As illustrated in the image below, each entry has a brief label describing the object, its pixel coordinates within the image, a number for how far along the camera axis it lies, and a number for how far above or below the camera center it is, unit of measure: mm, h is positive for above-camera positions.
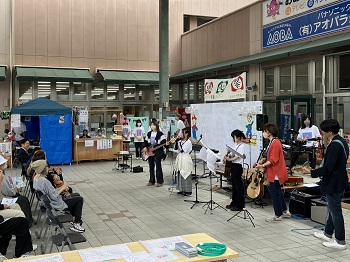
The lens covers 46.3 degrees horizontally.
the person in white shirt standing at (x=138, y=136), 17828 -529
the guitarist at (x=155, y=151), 11367 -758
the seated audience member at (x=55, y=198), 6535 -1217
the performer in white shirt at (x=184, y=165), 9906 -1003
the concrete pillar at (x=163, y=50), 18812 +3405
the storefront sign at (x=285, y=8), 13504 +4082
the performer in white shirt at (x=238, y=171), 8461 -991
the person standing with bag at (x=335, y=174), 6059 -773
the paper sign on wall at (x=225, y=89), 11859 +1095
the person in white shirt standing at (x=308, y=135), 12828 -377
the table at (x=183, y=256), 3798 -1257
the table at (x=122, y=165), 14922 -1512
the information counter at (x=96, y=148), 16781 -1002
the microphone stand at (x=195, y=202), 9331 -1812
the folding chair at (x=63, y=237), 5125 -1468
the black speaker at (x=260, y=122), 9933 +32
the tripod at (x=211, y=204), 8773 -1810
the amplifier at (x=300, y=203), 7975 -1599
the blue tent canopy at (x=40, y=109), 14352 +552
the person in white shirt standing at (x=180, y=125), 17831 -58
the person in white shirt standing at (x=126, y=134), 18097 -448
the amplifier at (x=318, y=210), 7464 -1620
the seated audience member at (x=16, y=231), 5522 -1450
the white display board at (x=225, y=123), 10195 +9
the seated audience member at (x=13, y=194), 6957 -1213
